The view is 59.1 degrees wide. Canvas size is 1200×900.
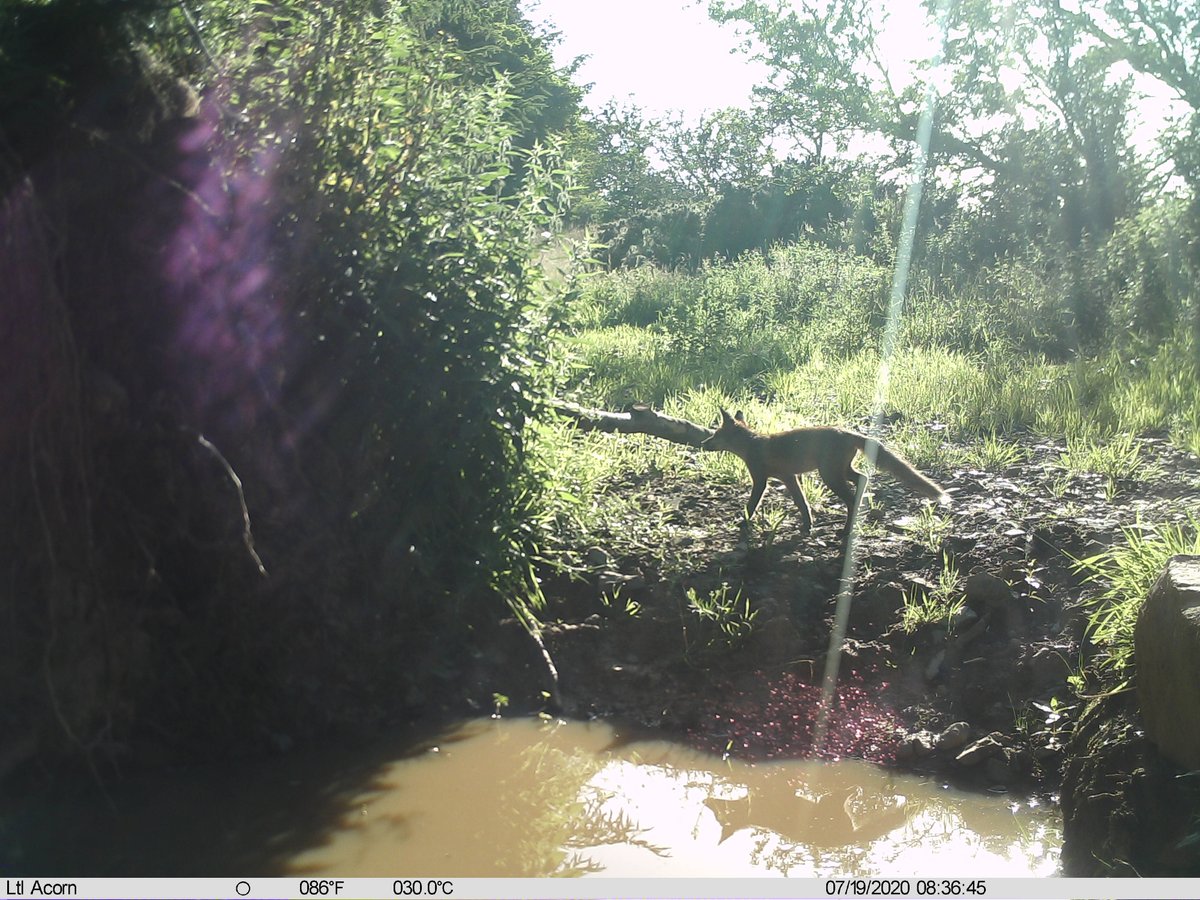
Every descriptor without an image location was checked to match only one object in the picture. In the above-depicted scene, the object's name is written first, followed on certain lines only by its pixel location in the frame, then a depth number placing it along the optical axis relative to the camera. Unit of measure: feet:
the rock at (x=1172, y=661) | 12.60
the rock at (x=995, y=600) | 19.12
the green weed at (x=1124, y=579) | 15.56
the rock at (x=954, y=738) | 16.85
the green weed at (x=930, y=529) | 21.72
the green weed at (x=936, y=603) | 19.43
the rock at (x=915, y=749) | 16.92
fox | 23.41
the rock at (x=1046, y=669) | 17.49
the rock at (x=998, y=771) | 16.08
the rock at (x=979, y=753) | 16.48
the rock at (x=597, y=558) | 22.17
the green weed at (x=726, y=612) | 20.06
